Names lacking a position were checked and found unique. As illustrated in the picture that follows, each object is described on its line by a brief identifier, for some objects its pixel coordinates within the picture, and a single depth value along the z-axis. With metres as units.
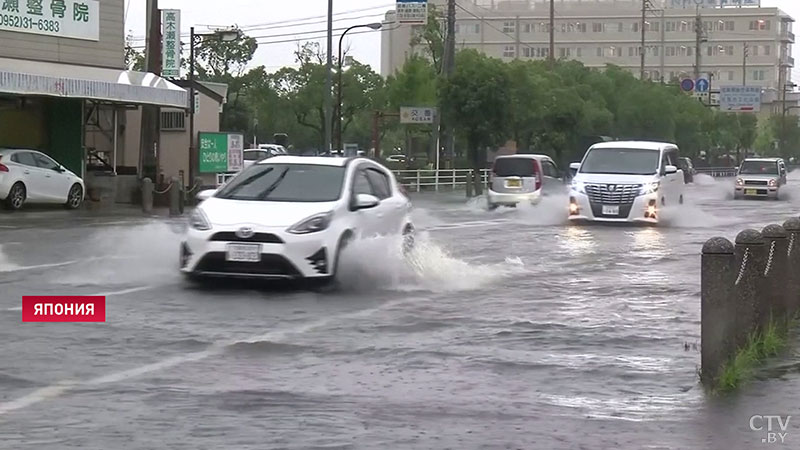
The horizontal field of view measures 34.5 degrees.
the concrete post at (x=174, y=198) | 31.12
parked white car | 28.61
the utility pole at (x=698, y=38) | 101.88
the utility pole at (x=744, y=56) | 132.44
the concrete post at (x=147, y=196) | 31.80
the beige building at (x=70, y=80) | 31.00
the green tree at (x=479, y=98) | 54.69
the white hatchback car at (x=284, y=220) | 13.63
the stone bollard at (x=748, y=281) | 9.61
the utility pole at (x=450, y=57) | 49.25
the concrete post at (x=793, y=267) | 11.90
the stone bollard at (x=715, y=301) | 8.95
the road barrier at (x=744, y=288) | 8.98
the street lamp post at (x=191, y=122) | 36.88
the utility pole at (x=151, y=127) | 35.31
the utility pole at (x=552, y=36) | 71.01
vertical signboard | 37.72
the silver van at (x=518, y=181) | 36.06
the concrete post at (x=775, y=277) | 10.87
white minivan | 27.39
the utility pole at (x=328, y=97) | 47.81
